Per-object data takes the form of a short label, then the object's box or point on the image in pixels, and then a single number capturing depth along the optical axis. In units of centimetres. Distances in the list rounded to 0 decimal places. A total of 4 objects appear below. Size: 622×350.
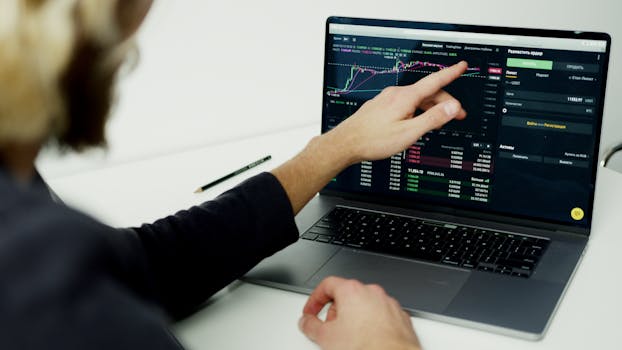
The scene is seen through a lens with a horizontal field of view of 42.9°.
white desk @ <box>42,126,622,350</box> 97
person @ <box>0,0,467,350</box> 46
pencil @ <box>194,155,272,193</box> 148
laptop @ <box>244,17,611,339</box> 113
